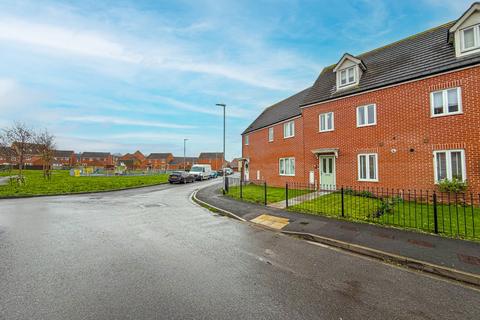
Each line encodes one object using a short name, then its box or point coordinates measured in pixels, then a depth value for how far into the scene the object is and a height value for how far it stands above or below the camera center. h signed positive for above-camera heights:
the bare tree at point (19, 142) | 24.86 +2.87
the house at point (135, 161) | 80.56 +2.28
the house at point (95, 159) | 100.06 +3.66
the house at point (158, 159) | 101.44 +3.62
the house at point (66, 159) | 95.18 +3.61
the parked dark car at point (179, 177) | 29.88 -1.35
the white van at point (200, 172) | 36.73 -0.81
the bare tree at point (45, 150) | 31.27 +2.37
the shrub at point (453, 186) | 10.52 -0.90
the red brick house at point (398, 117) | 10.90 +2.92
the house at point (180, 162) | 96.94 +2.27
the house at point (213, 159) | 96.19 +3.39
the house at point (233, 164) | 105.93 +1.38
